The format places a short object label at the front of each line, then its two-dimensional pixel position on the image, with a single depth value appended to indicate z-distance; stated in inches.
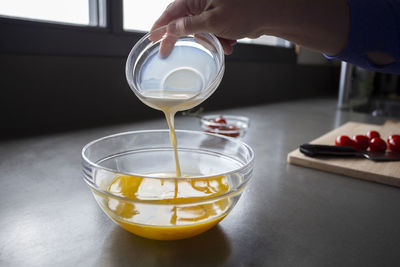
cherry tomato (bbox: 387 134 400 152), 36.4
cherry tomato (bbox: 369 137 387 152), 36.8
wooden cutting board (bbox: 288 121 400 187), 30.1
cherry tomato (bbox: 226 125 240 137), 40.5
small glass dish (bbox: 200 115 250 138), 40.5
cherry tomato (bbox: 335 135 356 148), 38.5
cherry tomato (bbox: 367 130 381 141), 40.7
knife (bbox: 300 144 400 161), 33.8
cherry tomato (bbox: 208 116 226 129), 41.6
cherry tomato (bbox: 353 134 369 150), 38.1
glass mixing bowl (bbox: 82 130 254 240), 17.3
